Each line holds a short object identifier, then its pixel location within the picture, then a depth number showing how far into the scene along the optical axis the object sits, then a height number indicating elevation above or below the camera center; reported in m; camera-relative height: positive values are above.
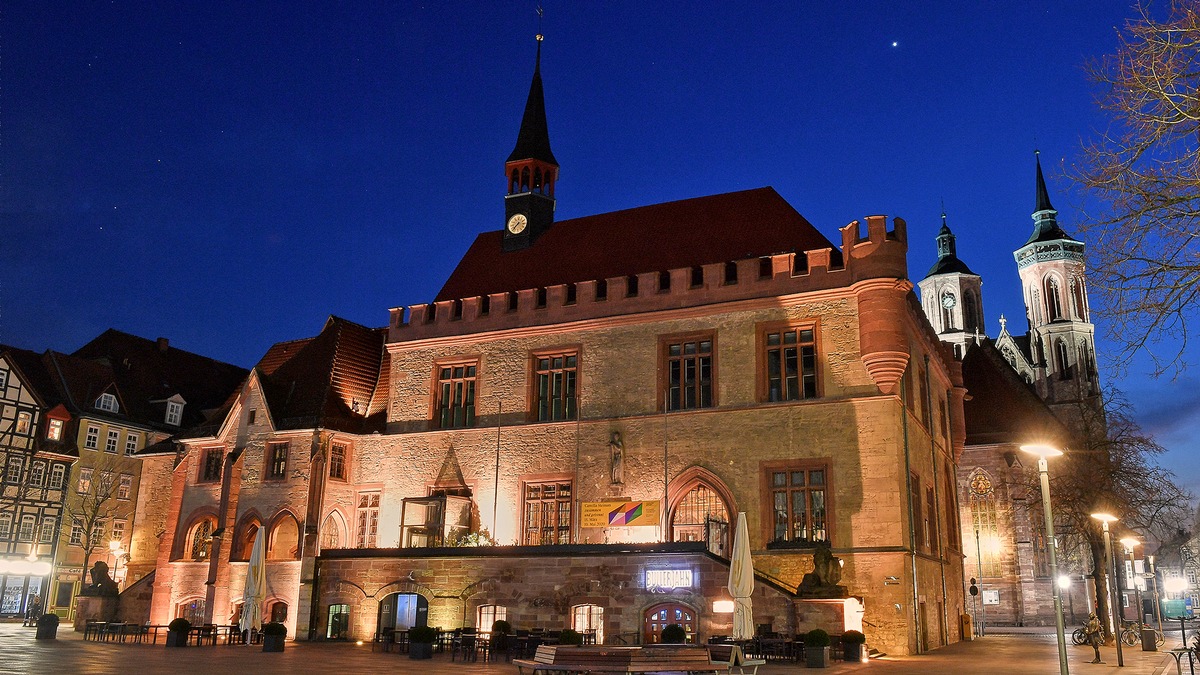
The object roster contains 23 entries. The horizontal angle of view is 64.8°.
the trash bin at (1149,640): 30.28 -1.38
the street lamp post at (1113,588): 23.67 +0.30
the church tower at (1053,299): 85.06 +26.43
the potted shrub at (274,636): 26.00 -1.57
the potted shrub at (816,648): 21.77 -1.32
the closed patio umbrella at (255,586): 28.86 -0.27
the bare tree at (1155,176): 10.64 +4.93
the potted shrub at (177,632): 26.97 -1.57
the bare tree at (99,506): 48.97 +3.56
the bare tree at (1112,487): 38.69 +4.46
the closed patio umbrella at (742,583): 22.09 +0.10
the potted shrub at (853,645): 23.64 -1.35
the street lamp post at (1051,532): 15.29 +1.06
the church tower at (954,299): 92.88 +28.11
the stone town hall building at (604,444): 27.59 +4.67
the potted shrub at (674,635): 22.59 -1.14
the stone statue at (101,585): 37.06 -0.42
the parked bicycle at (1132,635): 33.06 -1.36
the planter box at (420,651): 24.69 -1.78
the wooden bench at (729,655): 18.31 -1.47
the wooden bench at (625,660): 15.56 -1.23
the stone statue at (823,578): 24.42 +0.28
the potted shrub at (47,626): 29.34 -1.61
